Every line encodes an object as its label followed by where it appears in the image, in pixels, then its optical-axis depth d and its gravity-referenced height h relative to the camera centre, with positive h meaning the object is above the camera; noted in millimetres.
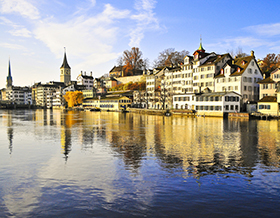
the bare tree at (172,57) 128750 +23672
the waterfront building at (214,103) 71812 +124
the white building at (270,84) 70375 +5223
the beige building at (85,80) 185875 +17196
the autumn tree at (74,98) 157750 +3627
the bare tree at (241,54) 120500 +22813
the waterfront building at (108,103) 123938 +426
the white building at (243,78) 76500 +7752
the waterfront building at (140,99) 115350 +2121
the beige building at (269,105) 65625 -506
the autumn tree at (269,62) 104000 +17182
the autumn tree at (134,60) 155625 +26508
